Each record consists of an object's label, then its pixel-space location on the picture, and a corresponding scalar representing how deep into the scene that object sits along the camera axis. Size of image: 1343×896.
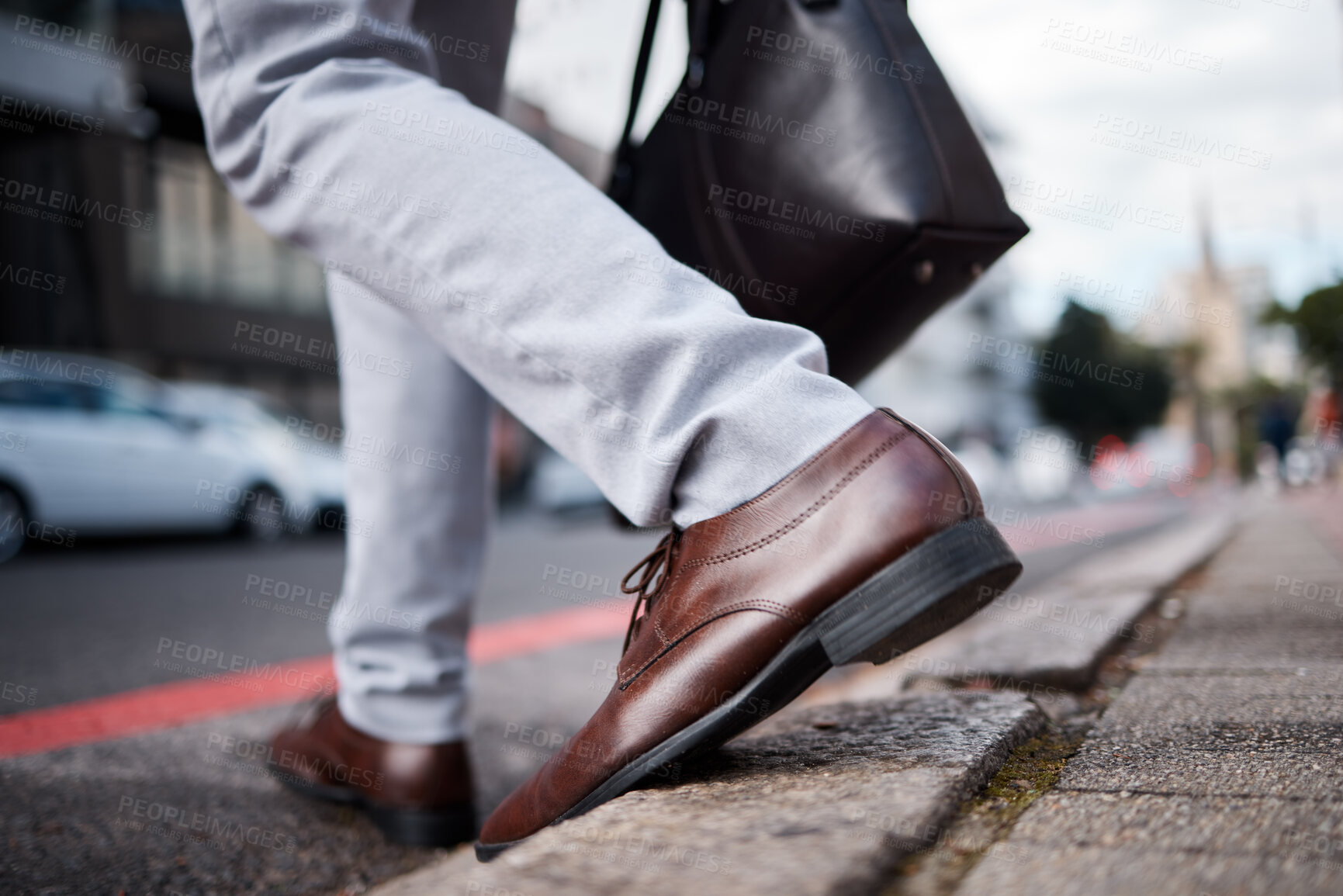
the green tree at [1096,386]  37.50
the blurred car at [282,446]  7.98
